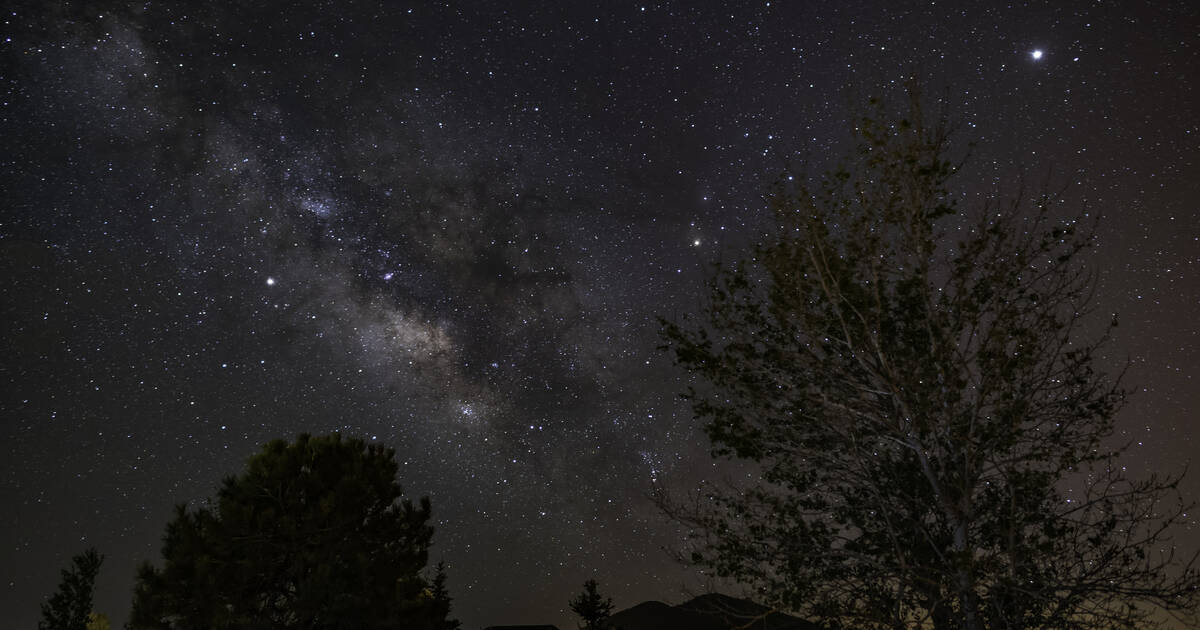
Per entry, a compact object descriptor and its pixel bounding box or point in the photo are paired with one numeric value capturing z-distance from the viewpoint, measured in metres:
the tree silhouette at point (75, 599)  23.27
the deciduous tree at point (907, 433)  5.36
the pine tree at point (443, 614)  14.32
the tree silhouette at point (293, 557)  12.27
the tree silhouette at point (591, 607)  22.77
